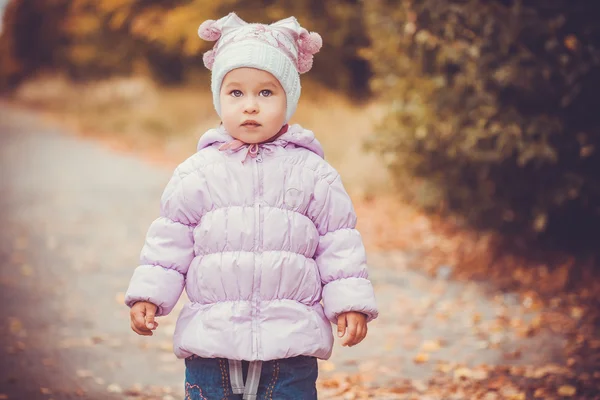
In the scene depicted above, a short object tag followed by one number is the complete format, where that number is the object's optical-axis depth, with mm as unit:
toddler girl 2654
